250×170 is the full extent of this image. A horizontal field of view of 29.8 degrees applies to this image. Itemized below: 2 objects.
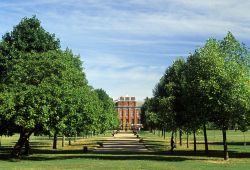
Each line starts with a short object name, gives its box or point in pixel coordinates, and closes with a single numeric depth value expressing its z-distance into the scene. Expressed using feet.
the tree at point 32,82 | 133.80
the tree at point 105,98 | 336.74
